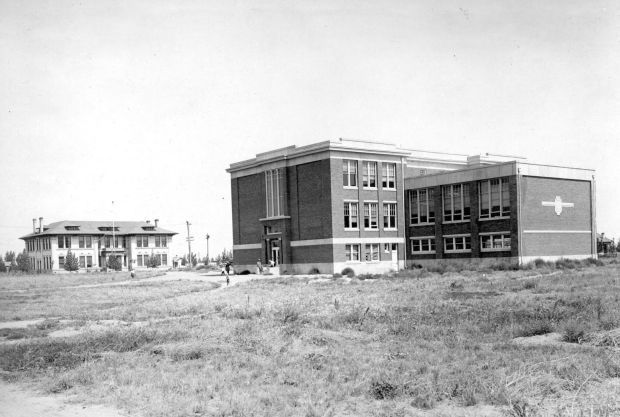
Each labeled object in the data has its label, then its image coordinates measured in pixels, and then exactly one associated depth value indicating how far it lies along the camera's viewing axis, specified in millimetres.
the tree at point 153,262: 107500
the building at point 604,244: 94062
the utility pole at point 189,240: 111069
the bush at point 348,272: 49500
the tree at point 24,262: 97588
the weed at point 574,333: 14148
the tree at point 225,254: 135425
